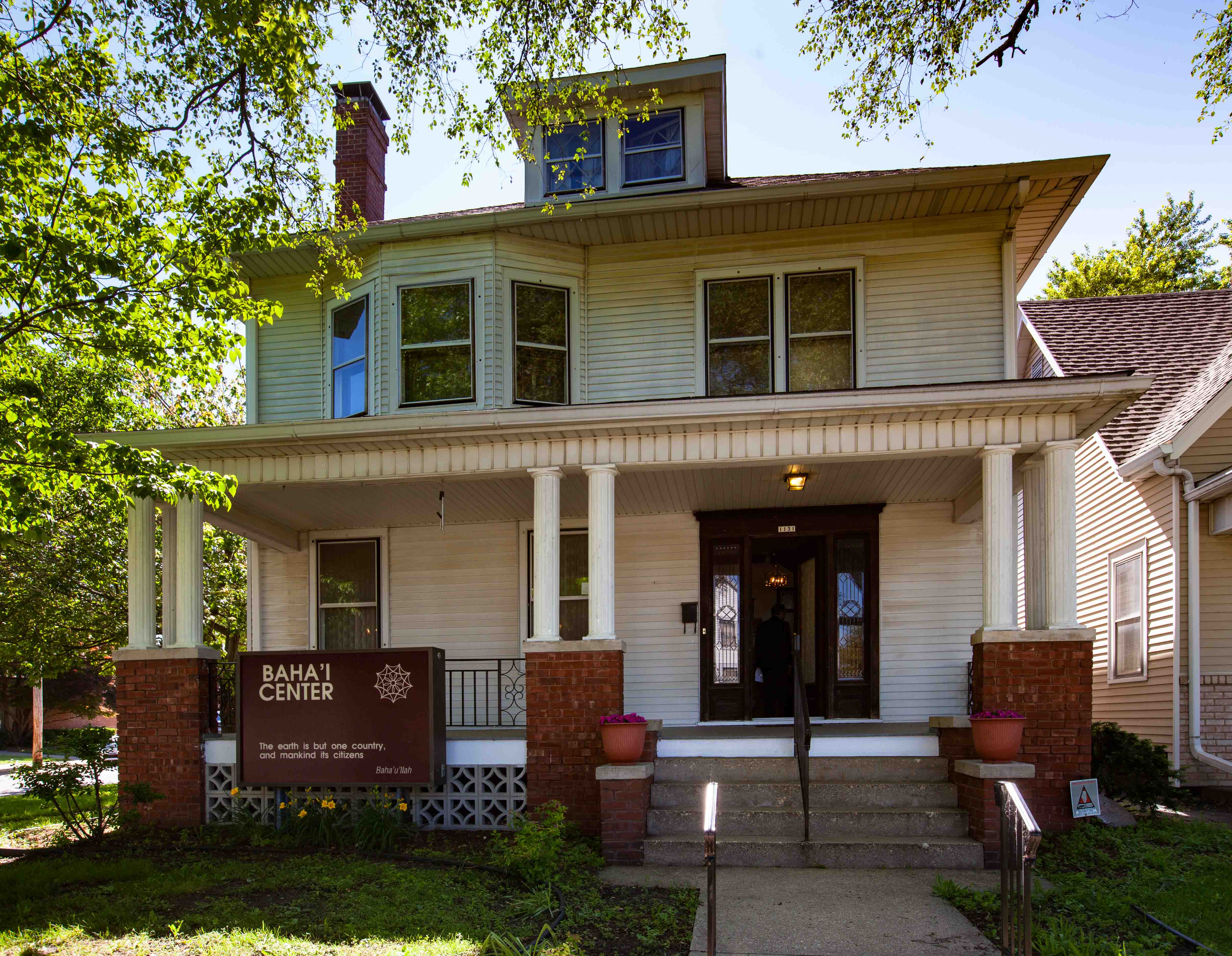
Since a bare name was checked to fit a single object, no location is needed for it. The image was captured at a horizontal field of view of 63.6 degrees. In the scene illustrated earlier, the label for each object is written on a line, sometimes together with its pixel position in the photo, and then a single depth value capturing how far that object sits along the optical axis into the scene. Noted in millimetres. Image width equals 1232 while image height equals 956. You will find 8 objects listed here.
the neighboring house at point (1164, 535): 10664
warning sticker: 7797
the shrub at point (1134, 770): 8617
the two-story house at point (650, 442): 9016
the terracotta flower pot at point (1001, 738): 7594
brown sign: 8898
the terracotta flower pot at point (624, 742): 7980
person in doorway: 11680
